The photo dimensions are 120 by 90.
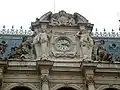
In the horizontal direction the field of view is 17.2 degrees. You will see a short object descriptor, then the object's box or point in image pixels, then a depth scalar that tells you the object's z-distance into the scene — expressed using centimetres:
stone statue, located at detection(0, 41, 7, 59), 2658
